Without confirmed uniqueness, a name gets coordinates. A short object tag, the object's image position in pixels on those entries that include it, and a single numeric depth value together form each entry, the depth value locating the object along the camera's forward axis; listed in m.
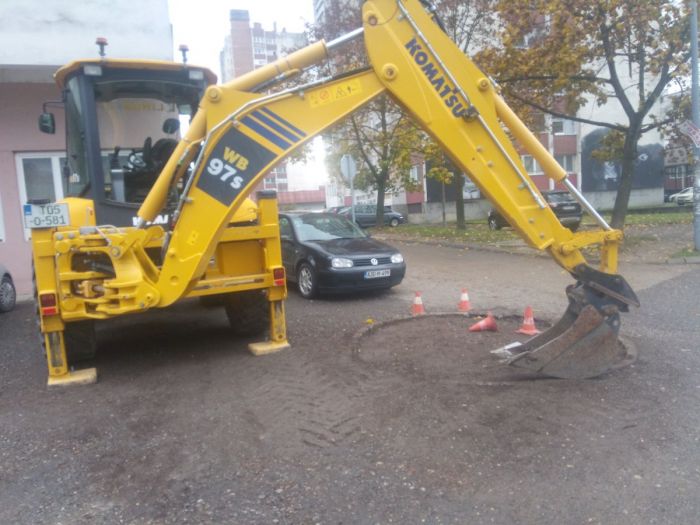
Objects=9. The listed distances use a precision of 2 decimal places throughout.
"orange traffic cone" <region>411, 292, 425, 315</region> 8.00
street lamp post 12.12
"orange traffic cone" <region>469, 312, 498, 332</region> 6.86
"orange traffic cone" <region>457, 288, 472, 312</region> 8.02
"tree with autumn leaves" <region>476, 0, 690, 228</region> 12.65
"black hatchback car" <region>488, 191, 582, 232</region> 19.27
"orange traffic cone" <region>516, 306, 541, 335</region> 6.75
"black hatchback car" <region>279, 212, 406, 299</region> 9.30
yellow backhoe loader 4.85
